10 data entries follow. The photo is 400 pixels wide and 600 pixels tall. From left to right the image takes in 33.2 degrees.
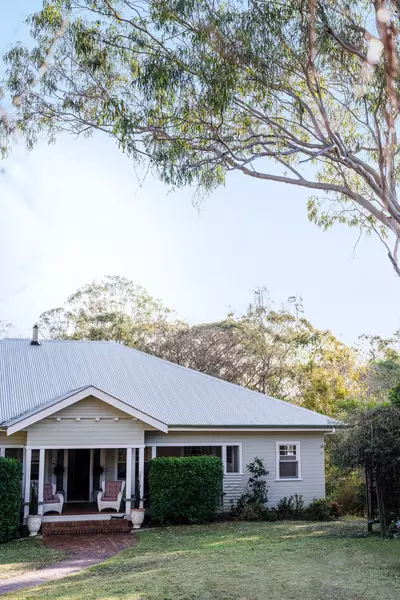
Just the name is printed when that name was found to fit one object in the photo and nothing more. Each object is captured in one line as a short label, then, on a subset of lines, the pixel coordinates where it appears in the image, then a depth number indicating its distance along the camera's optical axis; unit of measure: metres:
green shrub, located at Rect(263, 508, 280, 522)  19.05
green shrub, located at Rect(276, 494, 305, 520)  19.74
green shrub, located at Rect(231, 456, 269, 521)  19.06
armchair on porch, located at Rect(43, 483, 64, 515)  18.11
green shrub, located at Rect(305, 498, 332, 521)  19.41
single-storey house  18.23
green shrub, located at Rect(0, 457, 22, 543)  15.91
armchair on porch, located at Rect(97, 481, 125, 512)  18.44
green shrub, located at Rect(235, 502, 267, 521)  18.95
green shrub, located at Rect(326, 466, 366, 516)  21.16
